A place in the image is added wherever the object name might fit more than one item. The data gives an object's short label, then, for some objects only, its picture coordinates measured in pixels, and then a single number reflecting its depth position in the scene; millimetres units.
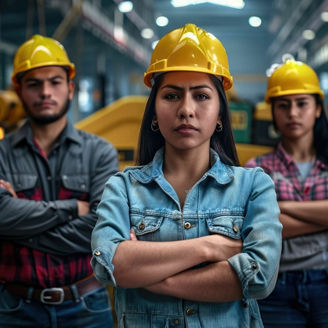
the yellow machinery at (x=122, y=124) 3962
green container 3838
